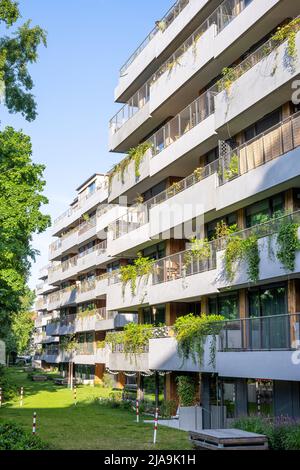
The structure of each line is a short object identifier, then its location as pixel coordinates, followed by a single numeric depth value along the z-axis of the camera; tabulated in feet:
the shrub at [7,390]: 122.16
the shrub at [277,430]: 51.39
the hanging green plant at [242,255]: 65.36
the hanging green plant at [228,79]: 73.56
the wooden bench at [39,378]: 191.31
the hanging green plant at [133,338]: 97.45
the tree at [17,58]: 83.25
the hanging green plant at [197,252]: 78.18
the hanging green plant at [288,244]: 58.95
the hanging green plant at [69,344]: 184.26
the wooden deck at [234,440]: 49.67
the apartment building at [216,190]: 63.10
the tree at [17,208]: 101.65
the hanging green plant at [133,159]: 103.04
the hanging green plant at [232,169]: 72.90
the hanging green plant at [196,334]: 72.33
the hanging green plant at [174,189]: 89.71
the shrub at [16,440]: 47.98
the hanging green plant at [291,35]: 61.26
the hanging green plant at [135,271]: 98.02
